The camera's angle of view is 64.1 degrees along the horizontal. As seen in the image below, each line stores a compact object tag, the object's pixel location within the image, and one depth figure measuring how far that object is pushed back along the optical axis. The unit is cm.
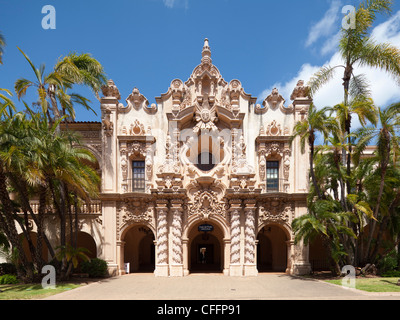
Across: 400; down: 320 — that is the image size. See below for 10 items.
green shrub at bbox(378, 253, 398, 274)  2005
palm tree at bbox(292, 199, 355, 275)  1875
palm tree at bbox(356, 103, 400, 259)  1833
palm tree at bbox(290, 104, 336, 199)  1914
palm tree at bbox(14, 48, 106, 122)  1888
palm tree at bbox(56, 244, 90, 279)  1852
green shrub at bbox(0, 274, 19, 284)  1811
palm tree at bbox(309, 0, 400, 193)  1872
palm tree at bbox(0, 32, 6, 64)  1787
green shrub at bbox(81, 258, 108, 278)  2103
